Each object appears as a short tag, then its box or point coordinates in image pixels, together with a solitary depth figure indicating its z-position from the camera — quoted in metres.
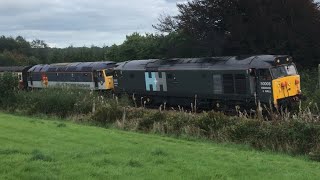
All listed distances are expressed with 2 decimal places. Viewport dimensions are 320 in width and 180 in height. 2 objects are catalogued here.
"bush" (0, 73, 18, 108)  37.50
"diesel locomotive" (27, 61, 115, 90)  42.34
